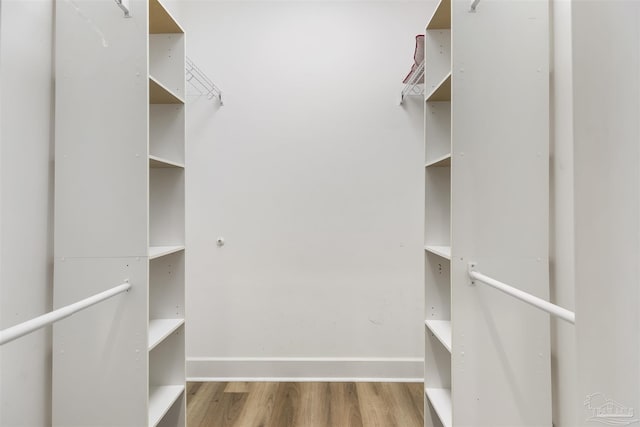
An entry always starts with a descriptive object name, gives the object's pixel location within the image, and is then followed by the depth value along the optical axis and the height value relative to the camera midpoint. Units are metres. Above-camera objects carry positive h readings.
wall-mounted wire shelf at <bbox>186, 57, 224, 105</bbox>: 2.18 +0.93
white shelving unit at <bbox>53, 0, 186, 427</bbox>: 1.23 +0.03
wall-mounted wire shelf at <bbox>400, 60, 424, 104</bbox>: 1.91 +0.86
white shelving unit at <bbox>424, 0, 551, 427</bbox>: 1.20 +0.05
